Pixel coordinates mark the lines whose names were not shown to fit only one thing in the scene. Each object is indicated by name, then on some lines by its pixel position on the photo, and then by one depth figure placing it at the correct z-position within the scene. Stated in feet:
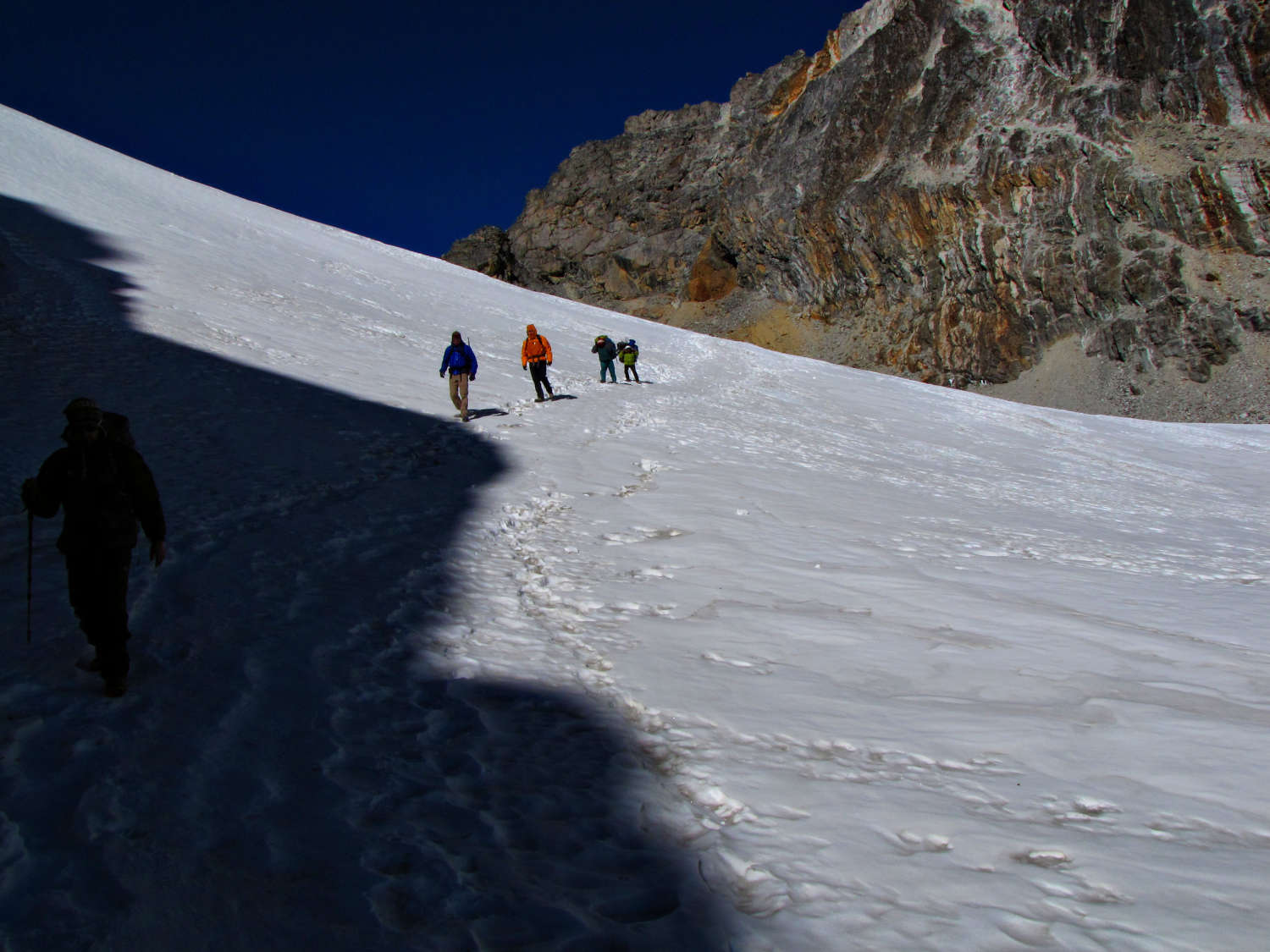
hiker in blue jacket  41.93
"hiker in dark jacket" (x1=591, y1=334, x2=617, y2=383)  62.95
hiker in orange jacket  50.70
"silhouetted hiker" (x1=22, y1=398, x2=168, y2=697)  12.37
